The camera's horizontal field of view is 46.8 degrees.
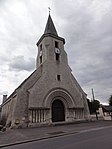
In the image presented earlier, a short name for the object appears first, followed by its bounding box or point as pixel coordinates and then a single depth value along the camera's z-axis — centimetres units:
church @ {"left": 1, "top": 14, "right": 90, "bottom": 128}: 1638
